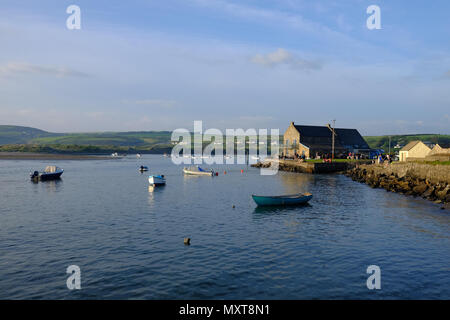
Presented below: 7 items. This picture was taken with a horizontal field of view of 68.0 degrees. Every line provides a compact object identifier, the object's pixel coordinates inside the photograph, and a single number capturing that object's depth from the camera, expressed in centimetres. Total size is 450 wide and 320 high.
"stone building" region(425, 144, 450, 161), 5562
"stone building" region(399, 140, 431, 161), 7821
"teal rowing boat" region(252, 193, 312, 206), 3876
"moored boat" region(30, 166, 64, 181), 6769
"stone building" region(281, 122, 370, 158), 10325
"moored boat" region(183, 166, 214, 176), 8272
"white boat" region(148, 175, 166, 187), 5890
